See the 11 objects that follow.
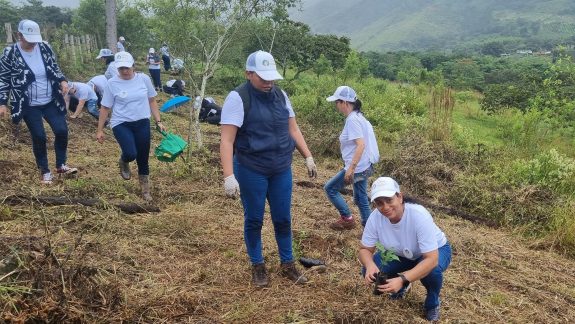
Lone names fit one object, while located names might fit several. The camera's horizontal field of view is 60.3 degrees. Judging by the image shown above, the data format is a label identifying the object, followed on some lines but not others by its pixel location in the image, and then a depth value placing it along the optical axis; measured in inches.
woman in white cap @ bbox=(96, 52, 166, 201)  192.5
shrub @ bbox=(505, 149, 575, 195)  255.4
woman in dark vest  130.0
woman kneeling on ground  118.3
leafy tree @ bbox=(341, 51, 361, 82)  634.8
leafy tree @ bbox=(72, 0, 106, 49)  931.3
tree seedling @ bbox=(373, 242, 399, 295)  118.0
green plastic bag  216.7
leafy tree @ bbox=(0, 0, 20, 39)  949.2
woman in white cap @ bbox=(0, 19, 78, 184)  193.6
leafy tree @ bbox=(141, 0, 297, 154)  299.1
